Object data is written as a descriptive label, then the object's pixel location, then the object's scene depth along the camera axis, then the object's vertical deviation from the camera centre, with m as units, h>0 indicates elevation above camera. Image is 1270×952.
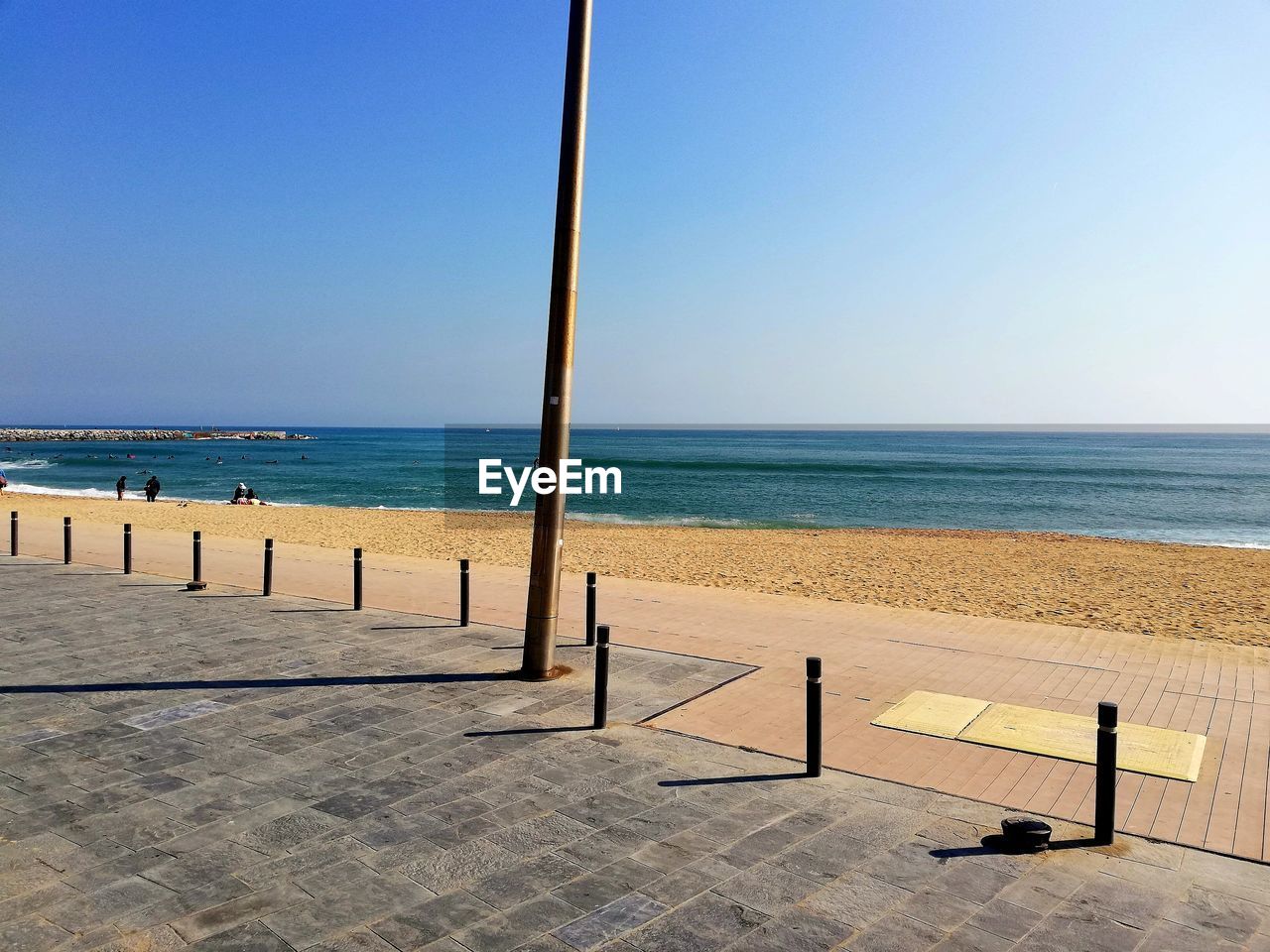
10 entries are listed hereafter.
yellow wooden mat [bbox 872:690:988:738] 7.91 -2.63
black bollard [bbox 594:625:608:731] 7.53 -2.19
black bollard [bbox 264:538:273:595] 13.52 -2.44
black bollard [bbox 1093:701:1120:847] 5.50 -2.11
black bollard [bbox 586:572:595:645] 11.12 -2.46
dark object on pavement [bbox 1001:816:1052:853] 5.40 -2.44
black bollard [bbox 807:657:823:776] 6.62 -2.27
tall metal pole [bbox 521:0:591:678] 8.99 +0.73
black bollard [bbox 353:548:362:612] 12.62 -2.50
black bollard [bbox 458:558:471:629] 11.74 -2.43
